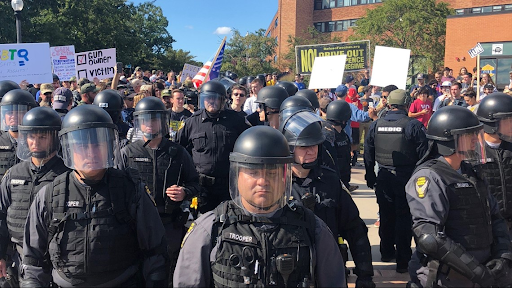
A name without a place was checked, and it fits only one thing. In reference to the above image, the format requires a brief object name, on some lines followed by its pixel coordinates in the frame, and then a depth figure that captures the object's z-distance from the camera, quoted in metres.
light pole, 13.19
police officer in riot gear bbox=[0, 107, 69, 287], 3.74
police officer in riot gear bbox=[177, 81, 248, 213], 5.37
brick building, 29.16
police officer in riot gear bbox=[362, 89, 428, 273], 5.79
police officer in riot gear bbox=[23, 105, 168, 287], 2.93
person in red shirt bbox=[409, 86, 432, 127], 9.38
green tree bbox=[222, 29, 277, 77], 43.72
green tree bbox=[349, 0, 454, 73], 37.66
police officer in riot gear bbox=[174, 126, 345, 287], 2.35
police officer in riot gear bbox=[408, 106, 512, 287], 3.32
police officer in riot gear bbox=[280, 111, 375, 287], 3.51
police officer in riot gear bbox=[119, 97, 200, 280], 4.55
